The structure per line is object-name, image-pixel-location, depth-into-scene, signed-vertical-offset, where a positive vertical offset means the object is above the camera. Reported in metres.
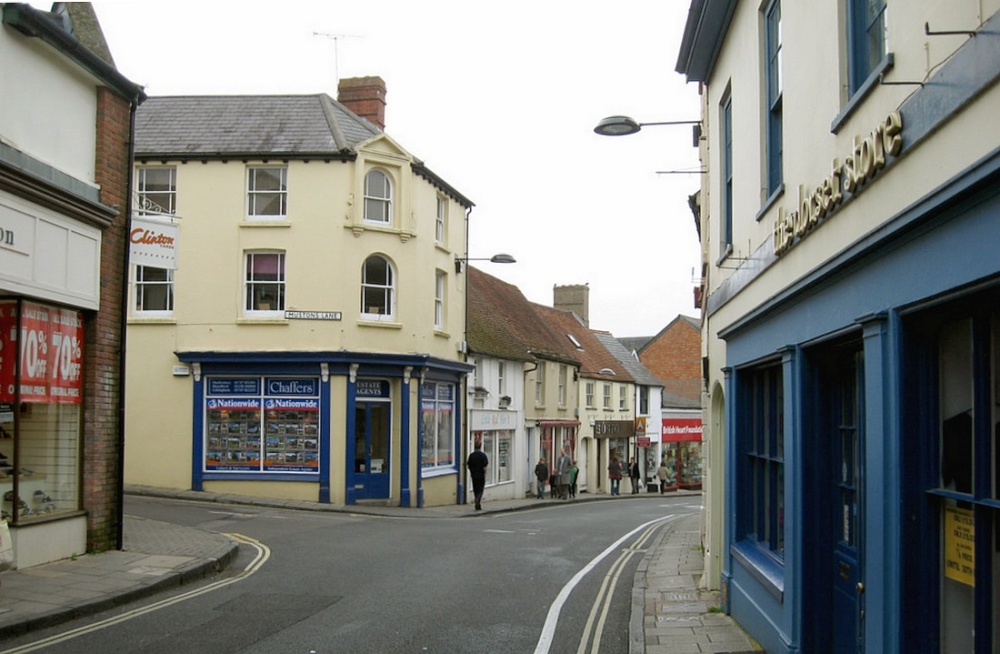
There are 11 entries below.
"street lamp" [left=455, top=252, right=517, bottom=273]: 26.09 +3.61
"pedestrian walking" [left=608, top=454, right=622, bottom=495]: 42.38 -3.39
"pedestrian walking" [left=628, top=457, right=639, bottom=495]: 45.21 -3.59
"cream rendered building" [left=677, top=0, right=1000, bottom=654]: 4.30 +0.41
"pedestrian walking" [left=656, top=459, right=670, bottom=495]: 46.87 -3.84
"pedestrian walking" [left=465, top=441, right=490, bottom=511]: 27.23 -2.10
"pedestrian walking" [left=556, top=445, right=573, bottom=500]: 36.06 -2.81
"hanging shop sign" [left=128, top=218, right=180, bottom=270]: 13.71 +2.09
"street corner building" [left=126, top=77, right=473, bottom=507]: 24.98 +1.87
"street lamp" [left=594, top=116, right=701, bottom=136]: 11.42 +3.15
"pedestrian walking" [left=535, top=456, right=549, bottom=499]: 35.66 -2.85
